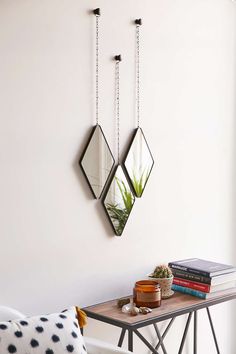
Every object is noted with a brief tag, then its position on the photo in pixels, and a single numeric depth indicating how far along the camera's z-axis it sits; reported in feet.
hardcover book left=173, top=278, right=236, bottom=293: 10.75
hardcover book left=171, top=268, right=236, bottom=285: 10.80
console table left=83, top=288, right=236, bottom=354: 9.35
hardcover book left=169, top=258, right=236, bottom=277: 10.93
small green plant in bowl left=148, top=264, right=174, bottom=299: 10.62
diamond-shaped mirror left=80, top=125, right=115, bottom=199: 10.19
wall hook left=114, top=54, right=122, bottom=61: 10.64
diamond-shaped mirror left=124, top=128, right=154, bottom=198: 10.93
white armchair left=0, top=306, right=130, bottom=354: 8.50
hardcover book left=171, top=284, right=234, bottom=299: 10.74
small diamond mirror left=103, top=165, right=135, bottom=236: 10.61
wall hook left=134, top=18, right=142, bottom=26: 10.98
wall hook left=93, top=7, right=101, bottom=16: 10.27
